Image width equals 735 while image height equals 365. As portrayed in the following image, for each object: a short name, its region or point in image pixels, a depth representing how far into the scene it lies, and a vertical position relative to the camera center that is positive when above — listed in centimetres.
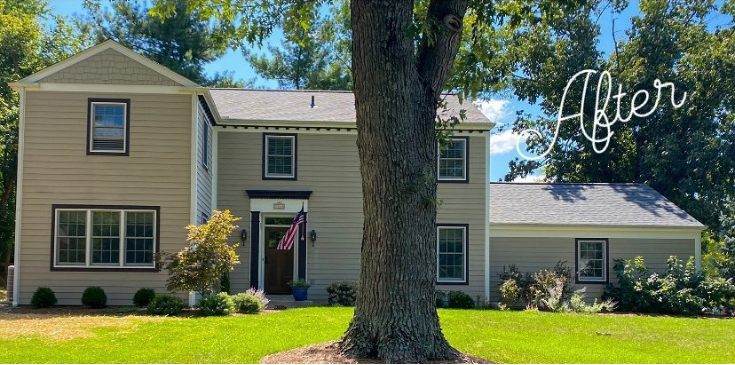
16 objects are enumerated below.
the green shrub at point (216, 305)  1443 -156
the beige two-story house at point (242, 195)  1617 +79
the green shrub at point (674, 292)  1888 -159
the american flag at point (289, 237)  1817 -28
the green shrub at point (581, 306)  1839 -192
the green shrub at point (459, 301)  1895 -186
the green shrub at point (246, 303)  1543 -163
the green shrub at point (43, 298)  1558 -158
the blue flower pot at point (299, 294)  1858 -170
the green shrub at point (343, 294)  1850 -168
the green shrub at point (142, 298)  1581 -157
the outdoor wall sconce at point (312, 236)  1956 -26
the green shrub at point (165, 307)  1448 -161
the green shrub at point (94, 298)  1561 -156
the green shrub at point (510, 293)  1923 -167
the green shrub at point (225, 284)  1808 -144
